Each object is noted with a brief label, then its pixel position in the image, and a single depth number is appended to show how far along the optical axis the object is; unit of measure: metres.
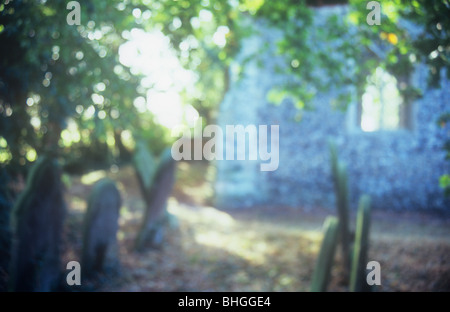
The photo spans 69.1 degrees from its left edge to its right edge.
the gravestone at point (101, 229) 4.23
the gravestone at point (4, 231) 3.45
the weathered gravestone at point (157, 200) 5.64
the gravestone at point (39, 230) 3.31
